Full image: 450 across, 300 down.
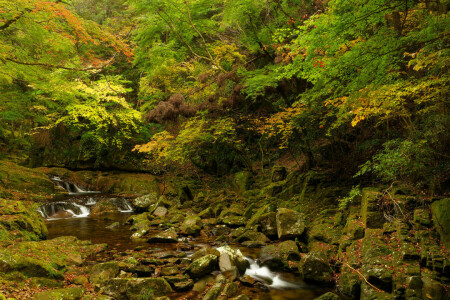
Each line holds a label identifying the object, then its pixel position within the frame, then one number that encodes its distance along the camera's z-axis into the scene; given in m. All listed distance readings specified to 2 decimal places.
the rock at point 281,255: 6.63
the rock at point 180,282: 5.38
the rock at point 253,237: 8.44
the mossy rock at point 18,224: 6.19
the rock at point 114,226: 10.33
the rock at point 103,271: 5.33
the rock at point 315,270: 5.75
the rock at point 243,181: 14.39
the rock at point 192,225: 9.61
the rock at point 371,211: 6.18
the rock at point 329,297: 4.70
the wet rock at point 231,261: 6.15
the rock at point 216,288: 4.98
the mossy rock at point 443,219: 4.81
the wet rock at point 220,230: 9.62
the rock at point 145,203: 13.42
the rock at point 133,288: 4.80
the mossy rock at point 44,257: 4.72
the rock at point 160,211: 12.23
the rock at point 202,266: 5.87
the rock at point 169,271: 5.94
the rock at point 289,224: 7.87
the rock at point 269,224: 8.55
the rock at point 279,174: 12.95
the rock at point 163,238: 8.55
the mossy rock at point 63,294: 4.23
